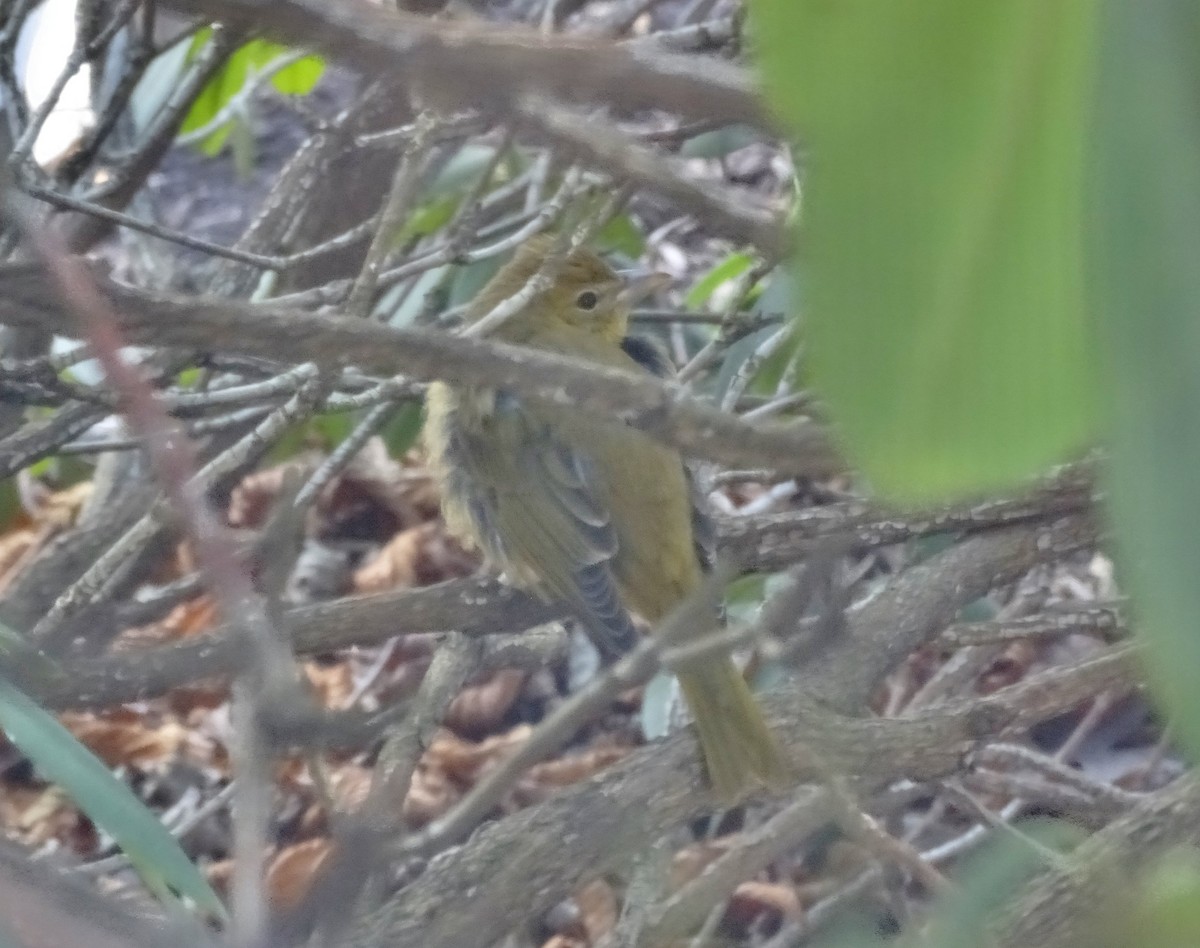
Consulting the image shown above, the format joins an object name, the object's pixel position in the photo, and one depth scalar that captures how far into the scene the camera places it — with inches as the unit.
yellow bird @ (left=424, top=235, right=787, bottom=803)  239.6
